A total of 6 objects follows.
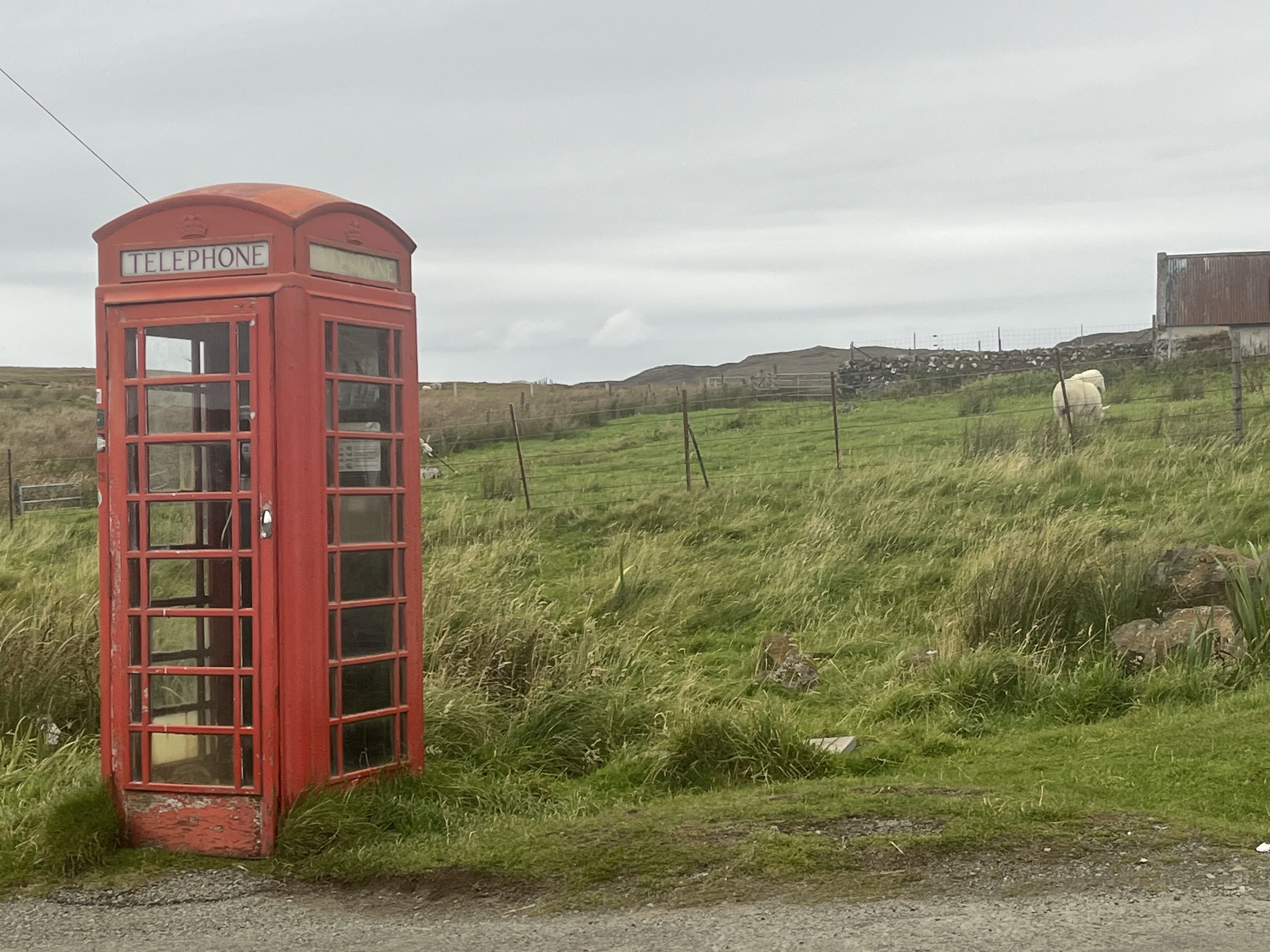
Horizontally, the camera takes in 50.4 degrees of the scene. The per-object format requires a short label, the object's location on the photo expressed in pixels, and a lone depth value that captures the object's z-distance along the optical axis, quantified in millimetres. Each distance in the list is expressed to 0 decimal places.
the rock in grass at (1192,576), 9297
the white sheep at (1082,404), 19484
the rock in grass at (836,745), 7238
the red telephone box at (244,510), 5754
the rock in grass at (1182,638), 8391
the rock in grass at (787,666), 9352
